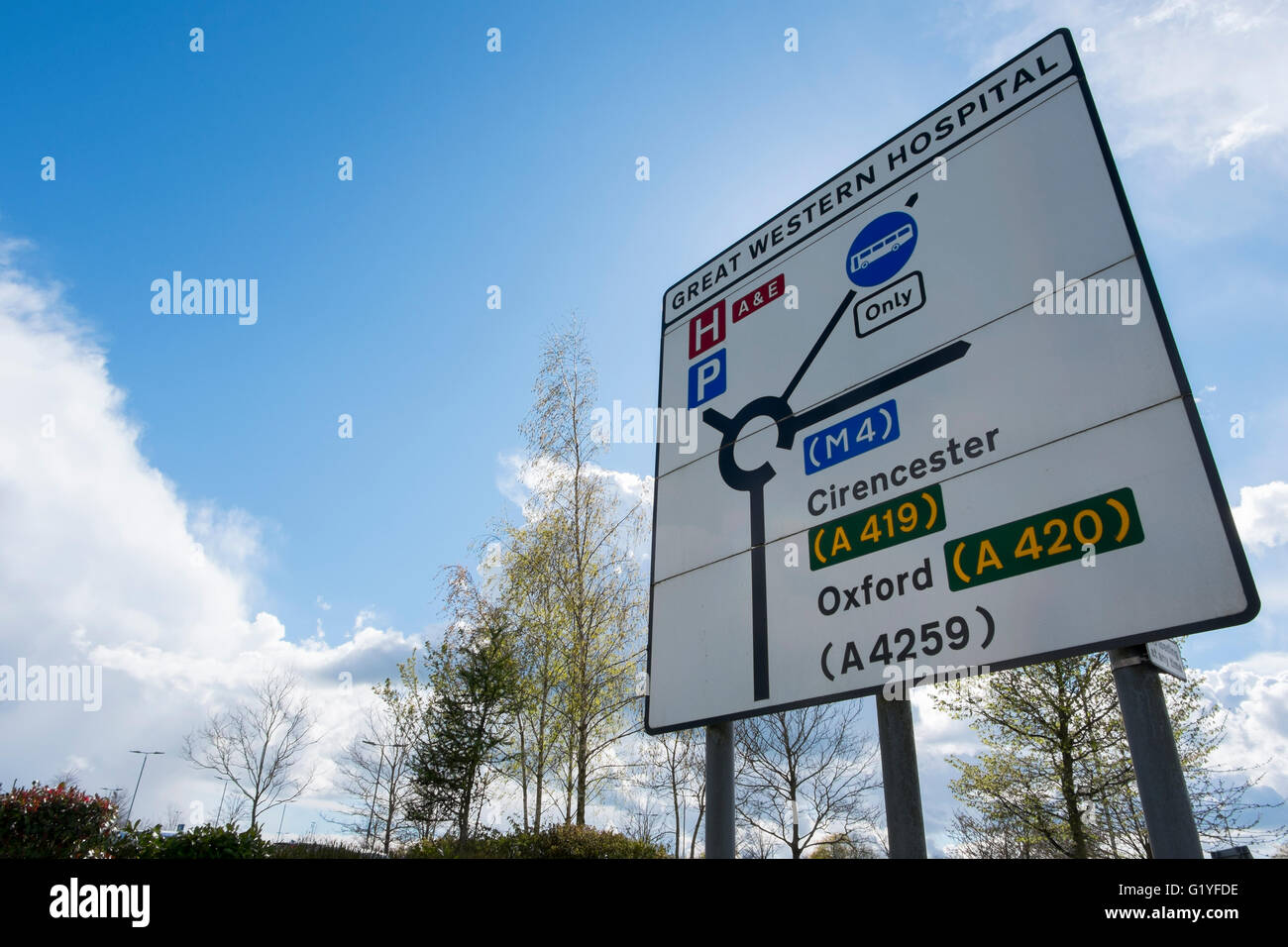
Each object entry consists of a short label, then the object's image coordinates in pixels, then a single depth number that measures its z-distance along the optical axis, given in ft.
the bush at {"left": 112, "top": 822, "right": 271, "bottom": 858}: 32.48
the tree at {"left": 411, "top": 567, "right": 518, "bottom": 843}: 66.59
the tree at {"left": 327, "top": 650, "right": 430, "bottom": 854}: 72.55
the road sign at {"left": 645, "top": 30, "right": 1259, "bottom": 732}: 9.39
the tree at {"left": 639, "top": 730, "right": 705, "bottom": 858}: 73.04
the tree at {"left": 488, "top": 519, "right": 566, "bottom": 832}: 56.54
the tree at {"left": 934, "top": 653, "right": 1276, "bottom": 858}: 47.34
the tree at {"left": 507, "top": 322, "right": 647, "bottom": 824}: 54.24
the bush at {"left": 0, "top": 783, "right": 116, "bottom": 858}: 34.91
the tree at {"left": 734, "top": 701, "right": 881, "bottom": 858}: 68.39
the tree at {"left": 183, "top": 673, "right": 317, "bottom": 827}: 93.76
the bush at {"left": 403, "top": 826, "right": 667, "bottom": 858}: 43.34
